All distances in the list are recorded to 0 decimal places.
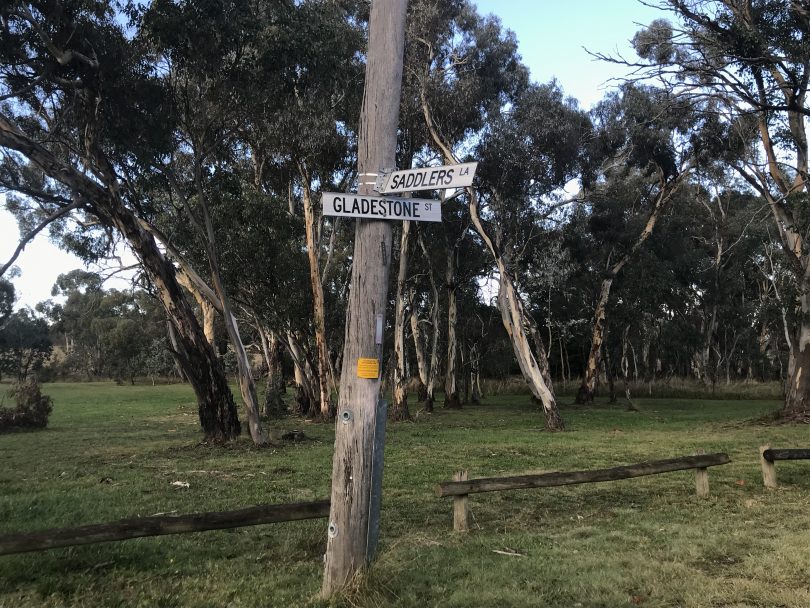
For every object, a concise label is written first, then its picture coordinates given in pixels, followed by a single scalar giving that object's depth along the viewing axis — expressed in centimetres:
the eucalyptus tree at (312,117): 1516
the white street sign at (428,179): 497
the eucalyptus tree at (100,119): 1331
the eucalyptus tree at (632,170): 2534
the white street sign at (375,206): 498
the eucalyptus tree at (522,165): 2184
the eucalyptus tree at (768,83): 1471
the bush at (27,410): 2173
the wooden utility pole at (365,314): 478
